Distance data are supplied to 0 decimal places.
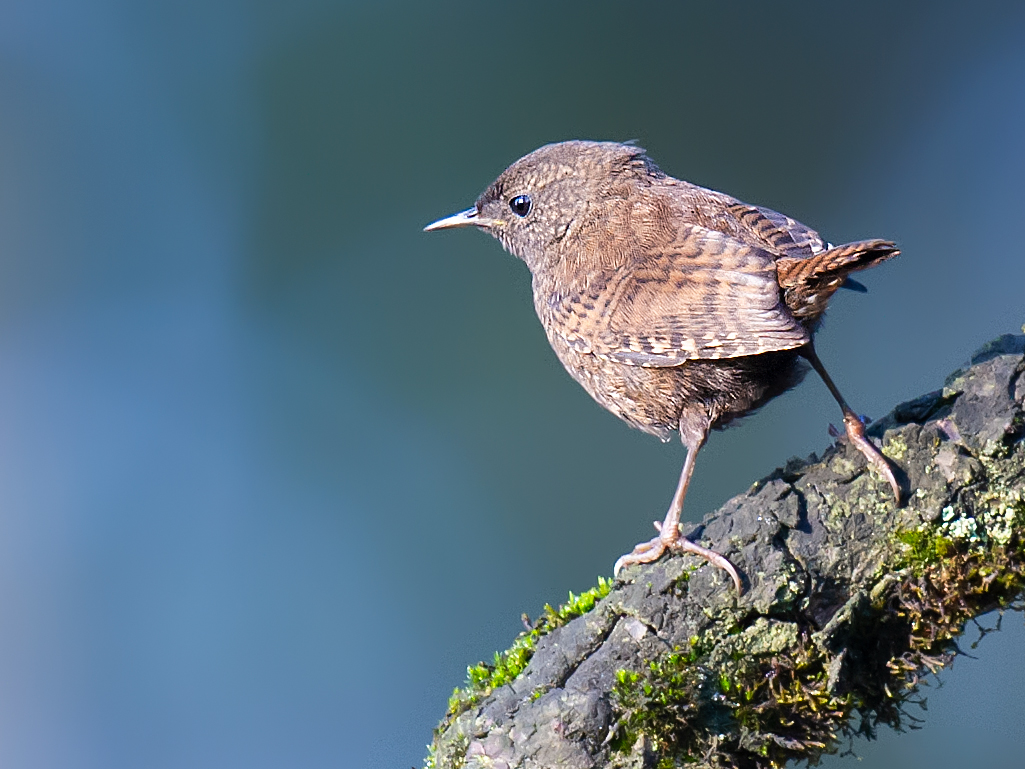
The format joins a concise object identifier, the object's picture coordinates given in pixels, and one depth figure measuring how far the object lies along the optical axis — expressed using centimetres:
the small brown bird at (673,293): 584
